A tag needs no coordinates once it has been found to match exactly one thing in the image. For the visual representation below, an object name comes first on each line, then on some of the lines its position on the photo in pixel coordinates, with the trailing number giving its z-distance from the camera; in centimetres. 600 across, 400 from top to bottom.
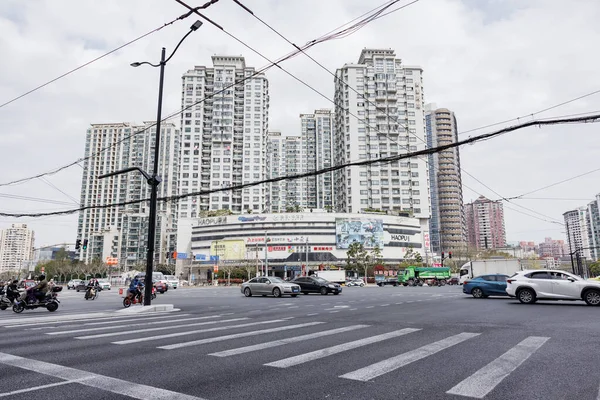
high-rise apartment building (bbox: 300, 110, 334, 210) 15338
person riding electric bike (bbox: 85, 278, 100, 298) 2700
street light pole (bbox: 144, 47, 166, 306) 1542
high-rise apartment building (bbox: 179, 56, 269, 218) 12725
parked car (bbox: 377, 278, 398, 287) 6639
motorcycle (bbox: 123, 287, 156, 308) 1923
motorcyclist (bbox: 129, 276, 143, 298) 1941
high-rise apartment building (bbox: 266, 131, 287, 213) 15365
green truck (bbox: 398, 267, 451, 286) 6500
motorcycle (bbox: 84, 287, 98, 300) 2695
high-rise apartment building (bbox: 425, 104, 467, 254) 14612
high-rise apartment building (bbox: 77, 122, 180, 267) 13862
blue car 2198
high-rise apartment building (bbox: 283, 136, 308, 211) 16338
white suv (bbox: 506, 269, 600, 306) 1605
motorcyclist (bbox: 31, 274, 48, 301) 1669
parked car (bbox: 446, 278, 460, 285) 6720
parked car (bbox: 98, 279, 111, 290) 5227
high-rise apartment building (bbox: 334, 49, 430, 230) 11769
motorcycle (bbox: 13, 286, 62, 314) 1636
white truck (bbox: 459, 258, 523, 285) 4234
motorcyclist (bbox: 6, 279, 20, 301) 1853
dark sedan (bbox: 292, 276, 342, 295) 2986
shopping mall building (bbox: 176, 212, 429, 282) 9881
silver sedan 2611
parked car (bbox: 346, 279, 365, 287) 6153
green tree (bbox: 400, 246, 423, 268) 9756
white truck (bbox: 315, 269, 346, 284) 6112
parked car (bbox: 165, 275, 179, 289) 5212
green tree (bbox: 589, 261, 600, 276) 9269
